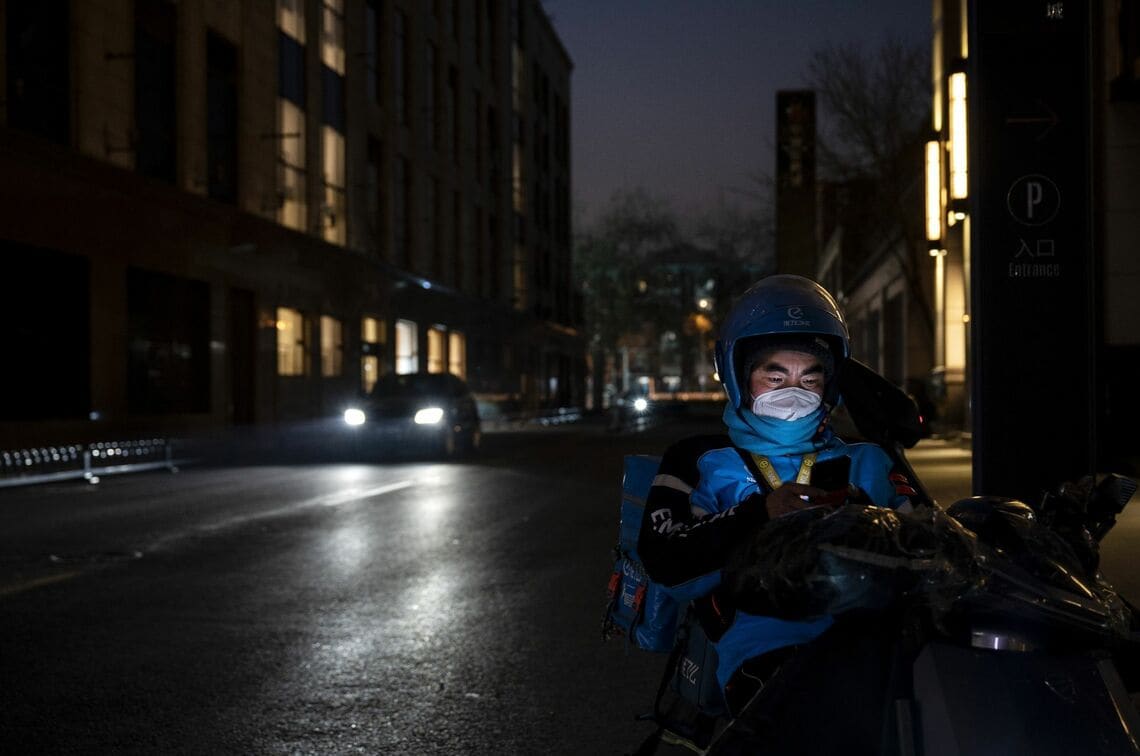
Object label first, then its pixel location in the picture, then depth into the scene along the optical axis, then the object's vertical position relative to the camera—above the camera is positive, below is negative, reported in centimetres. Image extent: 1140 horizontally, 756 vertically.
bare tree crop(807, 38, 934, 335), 3102 +640
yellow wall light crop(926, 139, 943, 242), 2550 +413
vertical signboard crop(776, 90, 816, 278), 4469 +1104
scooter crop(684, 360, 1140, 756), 169 -35
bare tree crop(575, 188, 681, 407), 8506 +796
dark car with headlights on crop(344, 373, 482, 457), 2406 -67
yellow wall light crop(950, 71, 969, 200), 2008 +431
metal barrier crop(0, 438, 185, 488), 1866 -123
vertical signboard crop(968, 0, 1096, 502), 555 +63
